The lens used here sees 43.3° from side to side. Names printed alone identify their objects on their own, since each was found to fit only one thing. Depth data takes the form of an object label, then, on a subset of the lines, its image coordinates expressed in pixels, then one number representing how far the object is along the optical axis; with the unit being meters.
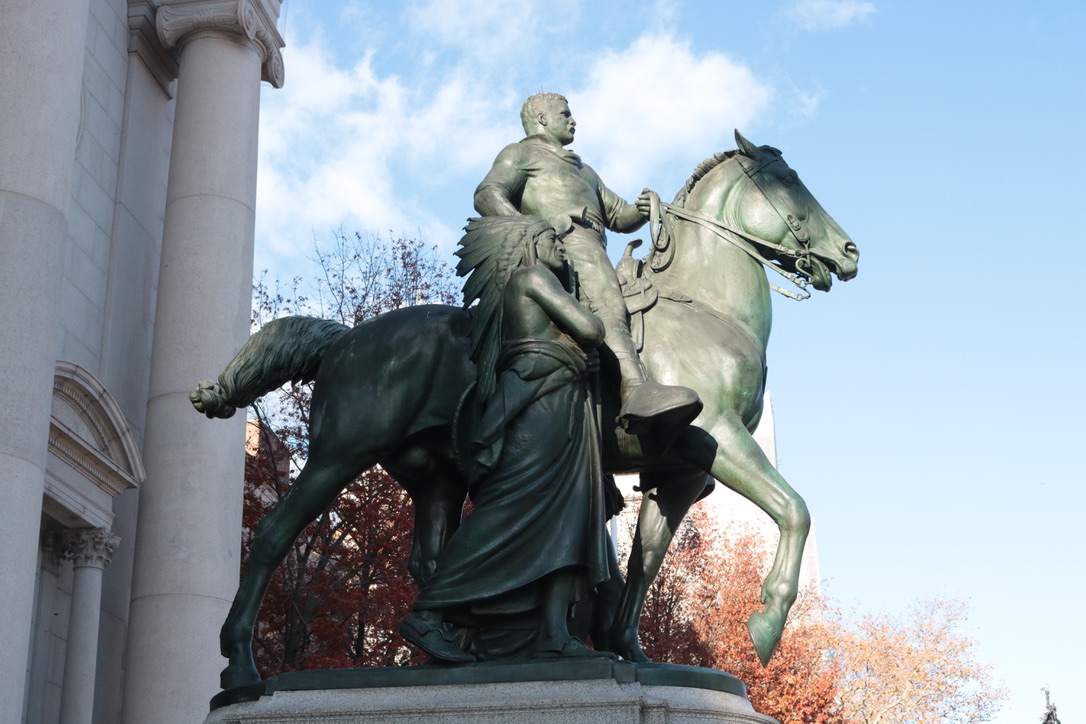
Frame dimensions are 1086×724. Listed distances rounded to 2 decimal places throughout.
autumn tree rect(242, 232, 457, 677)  22.78
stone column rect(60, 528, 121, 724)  16.50
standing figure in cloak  7.21
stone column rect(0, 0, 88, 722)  12.91
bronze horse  7.88
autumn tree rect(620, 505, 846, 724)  33.56
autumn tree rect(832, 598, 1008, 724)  42.06
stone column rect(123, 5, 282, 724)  17.19
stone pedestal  6.54
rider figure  8.38
